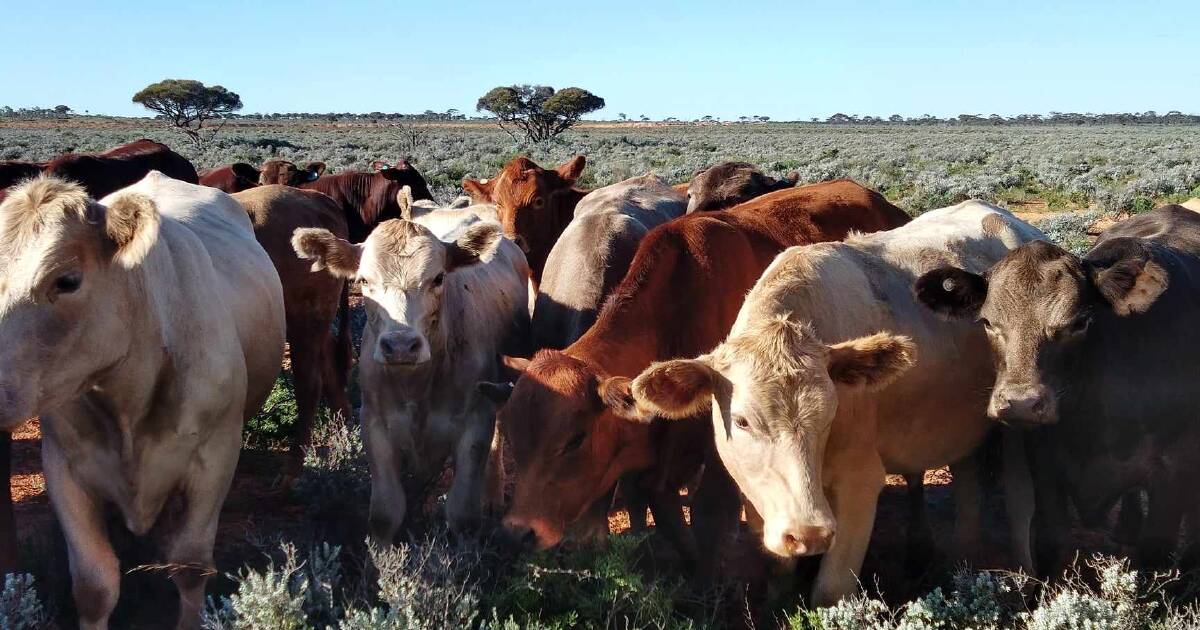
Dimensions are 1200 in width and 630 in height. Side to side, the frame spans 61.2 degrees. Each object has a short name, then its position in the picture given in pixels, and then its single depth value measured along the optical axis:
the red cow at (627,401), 4.33
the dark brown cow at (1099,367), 4.15
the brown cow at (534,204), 8.83
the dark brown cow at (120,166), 8.71
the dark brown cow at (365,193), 12.86
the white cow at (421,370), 5.10
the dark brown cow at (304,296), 7.54
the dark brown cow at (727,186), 9.70
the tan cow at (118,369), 3.54
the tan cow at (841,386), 3.64
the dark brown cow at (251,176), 12.15
